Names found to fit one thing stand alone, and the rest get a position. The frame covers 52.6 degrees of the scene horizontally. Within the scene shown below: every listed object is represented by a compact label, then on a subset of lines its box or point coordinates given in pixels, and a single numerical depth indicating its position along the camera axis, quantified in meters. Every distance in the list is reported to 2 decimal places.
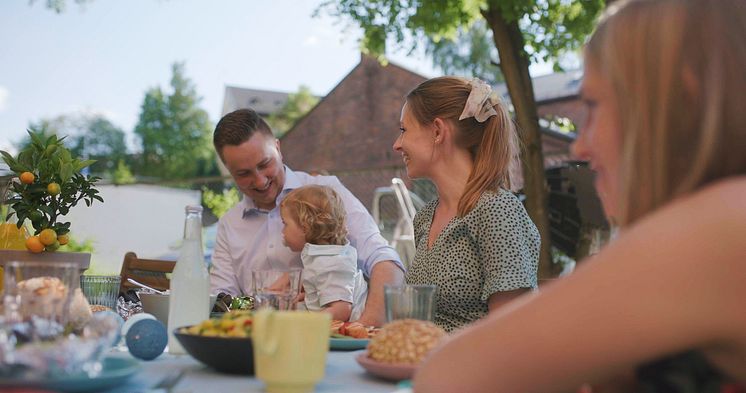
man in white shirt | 3.49
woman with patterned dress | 2.33
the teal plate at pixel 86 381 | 1.05
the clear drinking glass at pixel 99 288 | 2.14
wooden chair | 3.79
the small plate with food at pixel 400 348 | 1.35
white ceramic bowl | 2.07
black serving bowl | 1.35
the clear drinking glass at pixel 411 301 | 1.50
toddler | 2.99
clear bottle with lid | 1.78
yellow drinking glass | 1.15
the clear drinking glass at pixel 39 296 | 1.22
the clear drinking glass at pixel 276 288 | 1.65
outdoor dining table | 1.29
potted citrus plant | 2.25
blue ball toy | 1.62
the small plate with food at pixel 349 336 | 1.76
